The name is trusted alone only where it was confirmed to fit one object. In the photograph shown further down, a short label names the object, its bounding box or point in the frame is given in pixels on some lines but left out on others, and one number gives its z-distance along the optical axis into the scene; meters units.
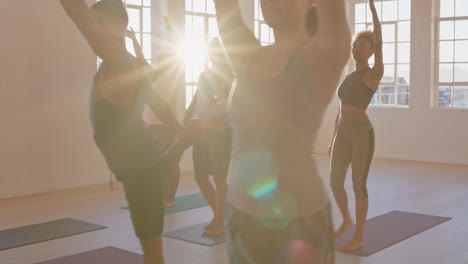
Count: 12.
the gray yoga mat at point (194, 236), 4.28
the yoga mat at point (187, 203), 5.53
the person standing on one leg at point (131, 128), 2.21
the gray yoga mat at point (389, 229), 4.21
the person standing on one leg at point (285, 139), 1.16
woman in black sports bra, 3.99
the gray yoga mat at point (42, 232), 4.34
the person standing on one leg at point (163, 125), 4.79
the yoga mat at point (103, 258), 3.80
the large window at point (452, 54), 9.06
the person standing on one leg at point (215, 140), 4.29
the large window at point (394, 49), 9.58
